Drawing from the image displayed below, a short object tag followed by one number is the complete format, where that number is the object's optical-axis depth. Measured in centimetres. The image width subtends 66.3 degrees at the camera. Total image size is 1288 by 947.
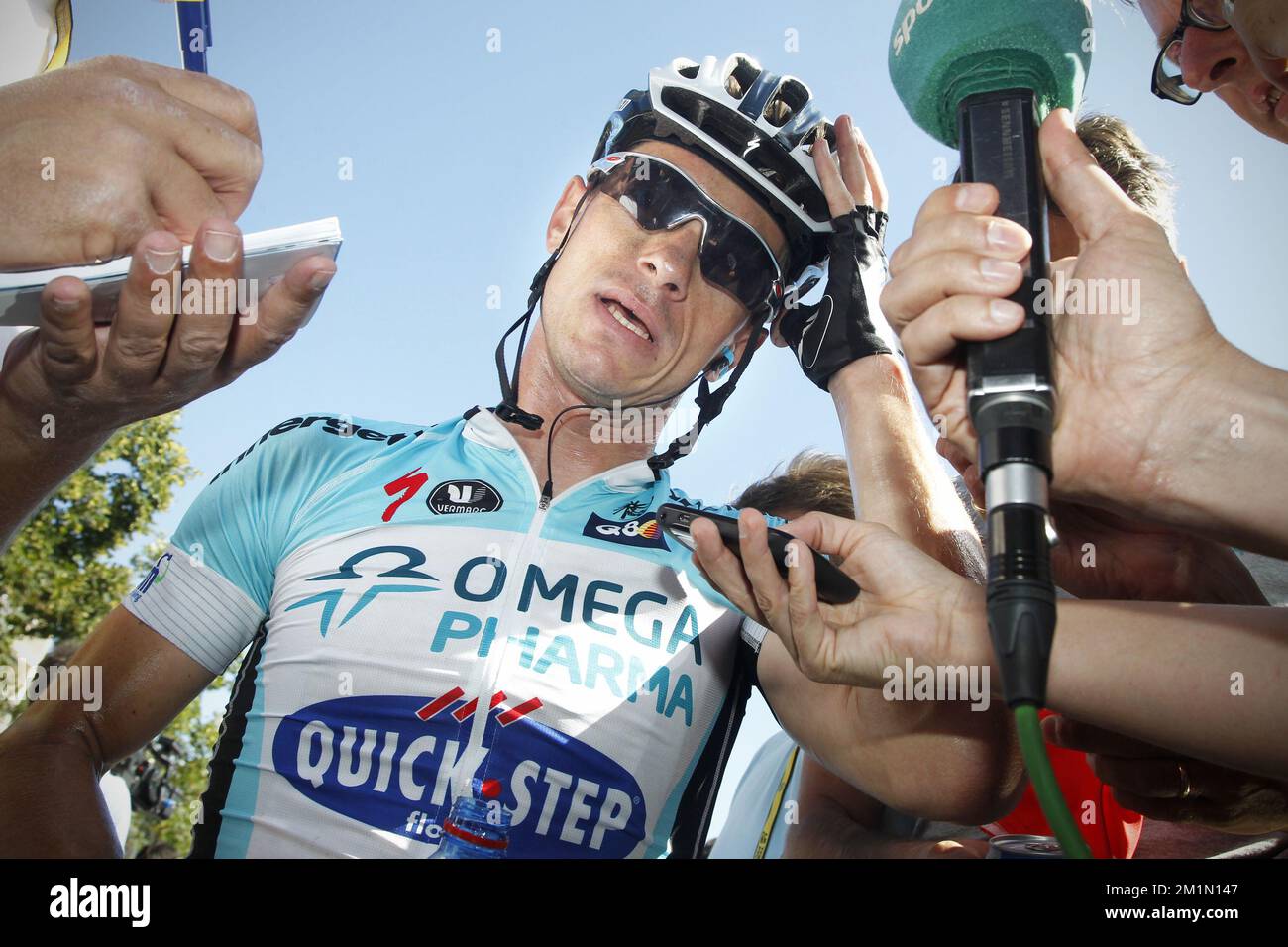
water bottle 60
